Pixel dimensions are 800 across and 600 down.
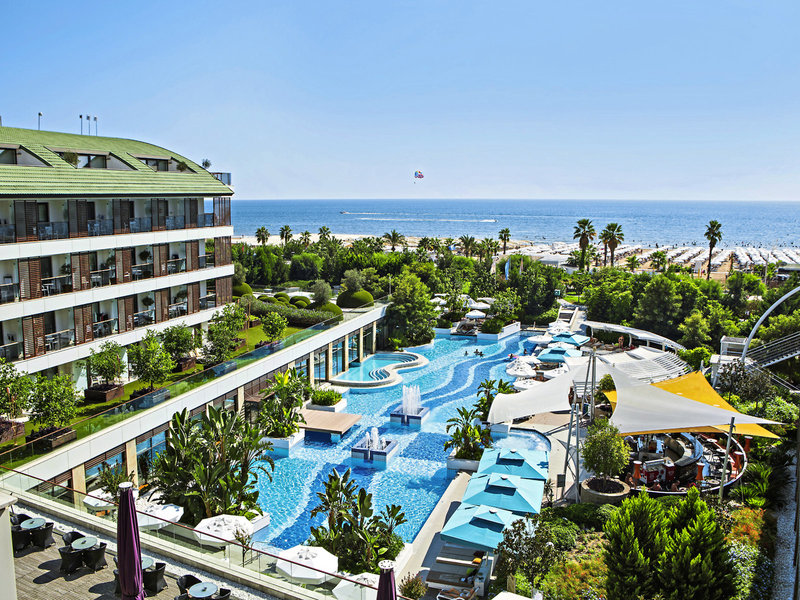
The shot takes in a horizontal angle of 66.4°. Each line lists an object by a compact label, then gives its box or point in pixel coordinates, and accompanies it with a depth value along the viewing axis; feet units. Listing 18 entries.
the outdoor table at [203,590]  36.50
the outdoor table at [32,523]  42.83
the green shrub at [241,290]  166.40
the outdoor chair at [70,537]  42.04
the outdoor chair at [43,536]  42.91
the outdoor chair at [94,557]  40.60
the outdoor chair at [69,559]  40.01
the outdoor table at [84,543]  40.45
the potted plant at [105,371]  82.48
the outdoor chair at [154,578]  38.65
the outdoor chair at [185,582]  38.55
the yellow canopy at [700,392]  69.92
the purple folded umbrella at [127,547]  34.14
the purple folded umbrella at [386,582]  30.58
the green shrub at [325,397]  110.42
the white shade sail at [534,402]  81.25
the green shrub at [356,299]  166.50
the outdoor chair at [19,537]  42.57
